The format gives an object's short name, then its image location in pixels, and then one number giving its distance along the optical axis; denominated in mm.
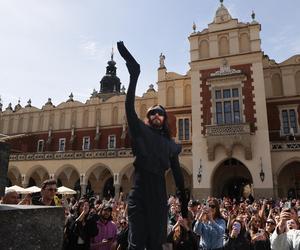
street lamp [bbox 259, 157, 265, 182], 14625
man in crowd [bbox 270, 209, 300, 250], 3504
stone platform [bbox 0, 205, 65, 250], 1458
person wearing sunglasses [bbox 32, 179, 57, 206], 3439
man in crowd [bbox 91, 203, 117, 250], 4802
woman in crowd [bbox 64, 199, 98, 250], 4588
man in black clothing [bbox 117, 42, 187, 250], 1827
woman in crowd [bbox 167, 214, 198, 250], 4004
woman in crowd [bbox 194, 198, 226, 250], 3855
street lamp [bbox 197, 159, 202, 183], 15706
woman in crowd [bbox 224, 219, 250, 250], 4343
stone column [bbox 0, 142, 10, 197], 1999
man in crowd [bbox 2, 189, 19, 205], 3237
